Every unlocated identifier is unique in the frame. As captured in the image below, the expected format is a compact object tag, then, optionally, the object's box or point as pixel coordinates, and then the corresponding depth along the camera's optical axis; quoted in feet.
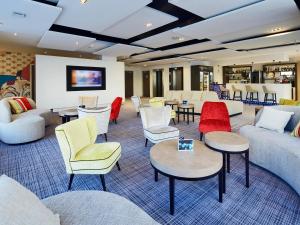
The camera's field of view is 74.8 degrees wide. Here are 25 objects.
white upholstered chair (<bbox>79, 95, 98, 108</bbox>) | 24.38
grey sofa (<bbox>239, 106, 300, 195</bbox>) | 7.83
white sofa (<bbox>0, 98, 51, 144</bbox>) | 13.65
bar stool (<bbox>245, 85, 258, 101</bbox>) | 37.73
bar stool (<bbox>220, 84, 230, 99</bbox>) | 41.50
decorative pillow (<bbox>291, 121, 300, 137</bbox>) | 9.45
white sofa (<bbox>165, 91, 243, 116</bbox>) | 24.50
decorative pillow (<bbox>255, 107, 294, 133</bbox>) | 10.54
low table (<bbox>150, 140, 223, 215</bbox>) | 6.32
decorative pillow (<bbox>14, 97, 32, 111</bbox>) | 18.39
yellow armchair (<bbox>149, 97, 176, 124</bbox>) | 22.29
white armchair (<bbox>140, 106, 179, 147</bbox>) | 11.88
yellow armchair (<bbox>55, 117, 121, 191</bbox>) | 7.66
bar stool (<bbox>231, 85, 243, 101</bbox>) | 40.05
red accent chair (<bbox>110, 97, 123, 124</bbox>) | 19.63
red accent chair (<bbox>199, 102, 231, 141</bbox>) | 12.81
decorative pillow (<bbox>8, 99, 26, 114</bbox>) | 16.99
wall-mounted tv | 30.12
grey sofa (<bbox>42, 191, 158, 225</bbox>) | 4.12
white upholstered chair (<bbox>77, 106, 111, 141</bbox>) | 14.11
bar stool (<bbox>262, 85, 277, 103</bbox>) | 35.22
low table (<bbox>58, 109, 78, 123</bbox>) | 16.82
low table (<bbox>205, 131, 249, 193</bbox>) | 8.18
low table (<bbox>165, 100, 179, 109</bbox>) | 24.41
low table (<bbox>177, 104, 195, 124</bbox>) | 21.76
